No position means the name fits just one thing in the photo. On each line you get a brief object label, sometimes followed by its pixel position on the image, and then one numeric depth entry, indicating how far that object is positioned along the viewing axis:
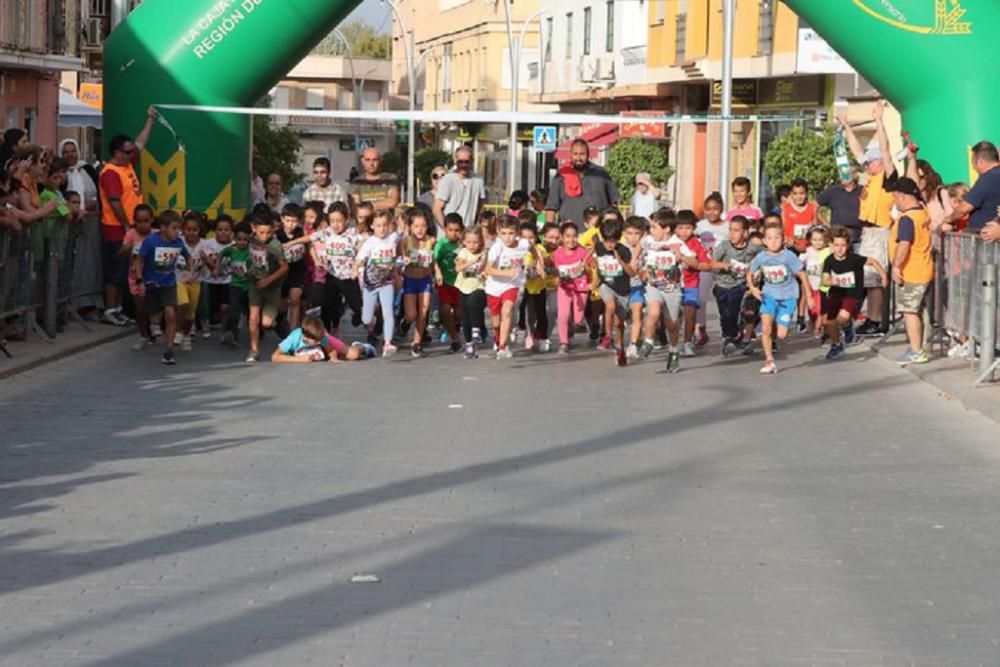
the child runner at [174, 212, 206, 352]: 17.48
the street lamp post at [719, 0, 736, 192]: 34.84
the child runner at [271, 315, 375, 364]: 16.72
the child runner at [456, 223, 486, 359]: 17.86
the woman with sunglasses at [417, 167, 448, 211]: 21.25
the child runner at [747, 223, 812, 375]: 17.11
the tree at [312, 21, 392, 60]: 137.62
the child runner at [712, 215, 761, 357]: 17.97
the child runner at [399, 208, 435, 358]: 17.84
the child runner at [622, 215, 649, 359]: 17.55
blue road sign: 48.12
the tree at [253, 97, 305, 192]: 49.62
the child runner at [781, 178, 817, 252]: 20.89
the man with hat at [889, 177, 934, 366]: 16.98
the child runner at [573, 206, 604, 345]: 18.28
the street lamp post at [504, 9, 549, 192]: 67.44
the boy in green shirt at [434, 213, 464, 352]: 18.30
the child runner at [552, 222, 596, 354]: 18.19
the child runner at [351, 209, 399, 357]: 17.55
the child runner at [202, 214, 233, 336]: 18.11
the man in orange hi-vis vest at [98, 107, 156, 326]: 18.92
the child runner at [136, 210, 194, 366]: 16.94
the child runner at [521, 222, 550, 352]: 18.07
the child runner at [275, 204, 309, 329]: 18.03
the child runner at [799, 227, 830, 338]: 19.20
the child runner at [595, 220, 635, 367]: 17.72
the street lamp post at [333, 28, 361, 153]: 87.60
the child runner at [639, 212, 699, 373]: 17.19
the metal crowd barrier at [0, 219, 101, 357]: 16.19
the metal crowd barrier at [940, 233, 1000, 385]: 14.84
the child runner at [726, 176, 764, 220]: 19.38
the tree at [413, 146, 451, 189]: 73.44
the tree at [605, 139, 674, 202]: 47.44
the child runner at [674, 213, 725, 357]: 17.48
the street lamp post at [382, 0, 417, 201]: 58.78
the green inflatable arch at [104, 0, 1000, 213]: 18.06
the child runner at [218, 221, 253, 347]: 17.78
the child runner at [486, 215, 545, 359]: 17.53
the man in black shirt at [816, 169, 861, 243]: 20.36
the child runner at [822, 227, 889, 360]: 17.97
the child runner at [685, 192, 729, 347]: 18.94
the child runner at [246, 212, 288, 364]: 17.56
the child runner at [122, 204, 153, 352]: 17.06
